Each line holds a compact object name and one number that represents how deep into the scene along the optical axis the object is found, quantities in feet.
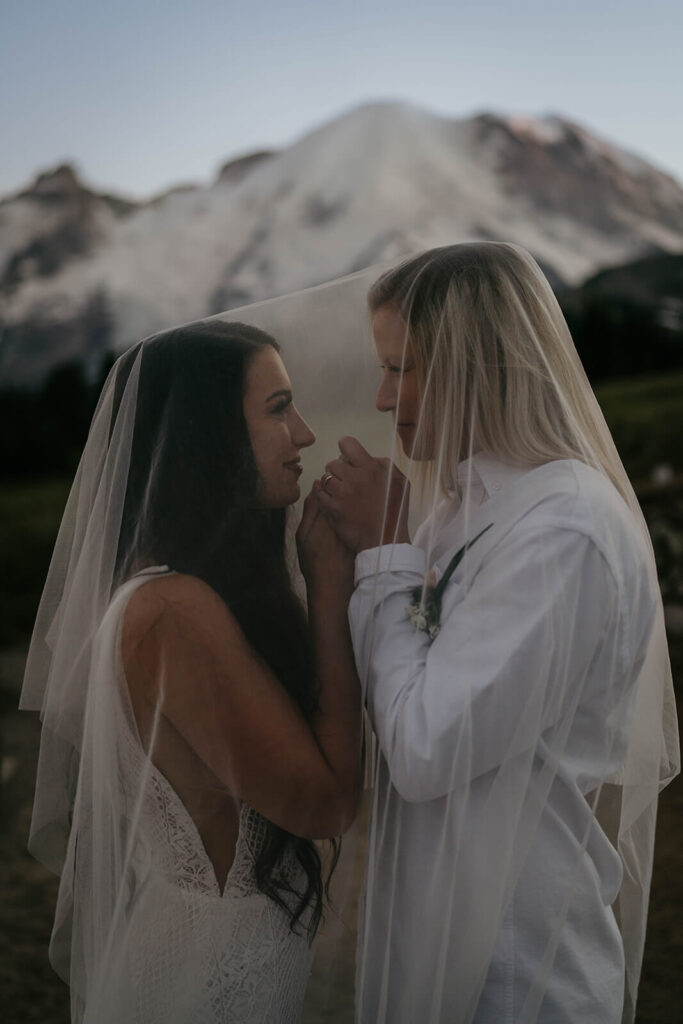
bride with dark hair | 4.98
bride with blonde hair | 4.57
